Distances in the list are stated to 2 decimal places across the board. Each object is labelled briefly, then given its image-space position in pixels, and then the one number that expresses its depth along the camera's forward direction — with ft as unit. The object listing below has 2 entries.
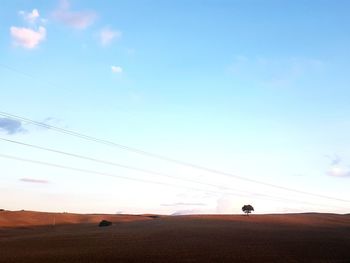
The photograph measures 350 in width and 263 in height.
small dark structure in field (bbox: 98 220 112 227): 350.64
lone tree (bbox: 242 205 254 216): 463.01
